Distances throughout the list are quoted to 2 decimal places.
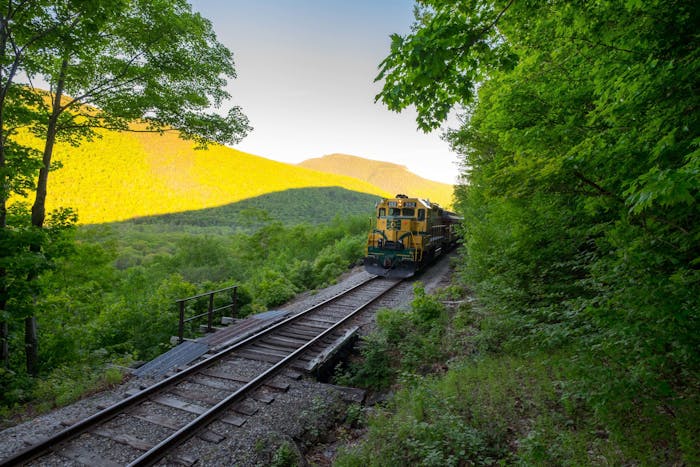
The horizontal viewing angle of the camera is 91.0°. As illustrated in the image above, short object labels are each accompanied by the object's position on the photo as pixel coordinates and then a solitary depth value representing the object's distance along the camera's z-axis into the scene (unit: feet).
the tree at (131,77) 26.61
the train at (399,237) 47.11
